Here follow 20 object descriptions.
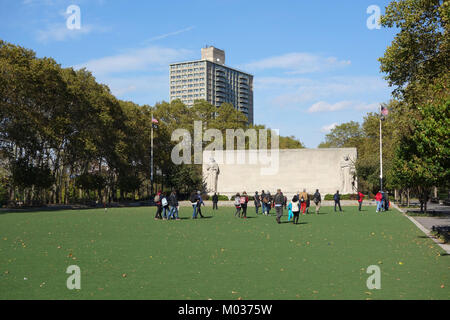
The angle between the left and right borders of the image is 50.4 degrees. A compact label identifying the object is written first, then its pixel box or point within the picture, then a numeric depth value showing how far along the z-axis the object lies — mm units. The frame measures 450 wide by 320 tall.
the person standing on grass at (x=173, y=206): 27244
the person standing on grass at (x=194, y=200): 28188
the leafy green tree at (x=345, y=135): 88625
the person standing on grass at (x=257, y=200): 34584
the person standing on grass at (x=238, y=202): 29653
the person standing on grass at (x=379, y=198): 34531
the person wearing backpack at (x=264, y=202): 32681
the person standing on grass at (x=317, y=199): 32812
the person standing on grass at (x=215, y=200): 41231
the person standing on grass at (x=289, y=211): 26352
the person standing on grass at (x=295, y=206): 23502
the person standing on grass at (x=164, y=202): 27439
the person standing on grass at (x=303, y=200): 32344
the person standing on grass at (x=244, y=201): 29047
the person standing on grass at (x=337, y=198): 36450
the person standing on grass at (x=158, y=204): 27780
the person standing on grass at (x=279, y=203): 24125
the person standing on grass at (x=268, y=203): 32881
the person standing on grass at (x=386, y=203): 36619
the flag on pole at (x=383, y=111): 45475
